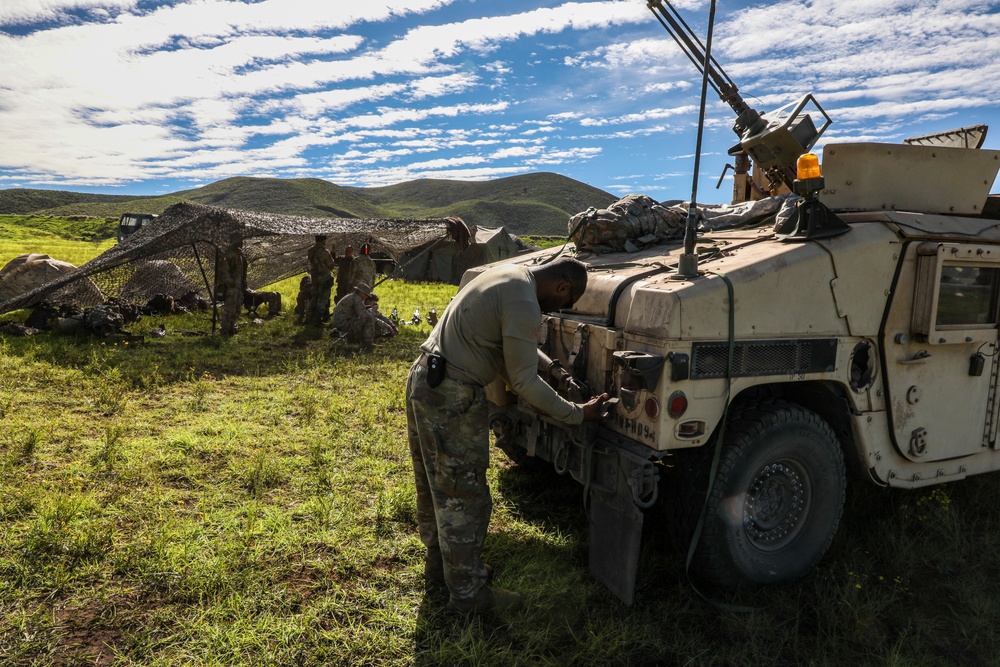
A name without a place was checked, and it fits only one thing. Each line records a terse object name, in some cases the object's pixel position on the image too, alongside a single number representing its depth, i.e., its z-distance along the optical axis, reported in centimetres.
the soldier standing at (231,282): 1129
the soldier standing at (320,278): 1251
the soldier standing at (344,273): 1306
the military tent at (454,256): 2183
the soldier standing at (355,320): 1062
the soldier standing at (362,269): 1316
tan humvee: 322
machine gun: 540
